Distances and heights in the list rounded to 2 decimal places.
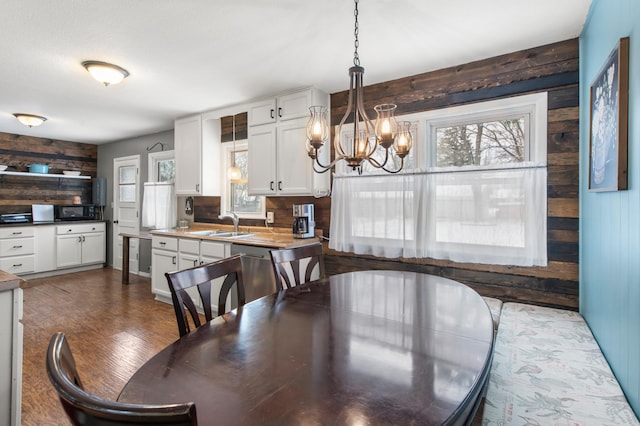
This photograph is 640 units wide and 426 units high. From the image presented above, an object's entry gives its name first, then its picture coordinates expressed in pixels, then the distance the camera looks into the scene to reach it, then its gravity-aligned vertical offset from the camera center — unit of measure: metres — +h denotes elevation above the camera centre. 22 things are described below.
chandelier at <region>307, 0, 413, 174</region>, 1.60 +0.40
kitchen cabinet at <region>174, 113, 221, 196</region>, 4.20 +0.72
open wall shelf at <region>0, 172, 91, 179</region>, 5.16 +0.57
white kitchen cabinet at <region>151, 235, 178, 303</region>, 3.90 -0.61
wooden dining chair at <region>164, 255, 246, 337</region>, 1.38 -0.33
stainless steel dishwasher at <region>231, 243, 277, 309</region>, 3.12 -0.58
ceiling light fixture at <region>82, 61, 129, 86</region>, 2.70 +1.14
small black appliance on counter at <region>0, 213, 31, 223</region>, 5.06 -0.13
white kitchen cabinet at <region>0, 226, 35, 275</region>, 4.97 -0.61
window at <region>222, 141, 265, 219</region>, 4.18 +0.27
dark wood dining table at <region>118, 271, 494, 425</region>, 0.76 -0.45
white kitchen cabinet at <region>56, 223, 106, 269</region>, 5.57 -0.61
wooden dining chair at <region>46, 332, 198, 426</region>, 0.48 -0.30
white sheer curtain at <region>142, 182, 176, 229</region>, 4.92 +0.06
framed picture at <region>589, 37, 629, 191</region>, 1.36 +0.41
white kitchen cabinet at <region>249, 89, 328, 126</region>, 3.23 +1.06
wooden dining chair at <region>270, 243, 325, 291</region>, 1.99 -0.30
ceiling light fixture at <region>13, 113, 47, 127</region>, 4.19 +1.16
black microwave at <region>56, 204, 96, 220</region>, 5.77 -0.04
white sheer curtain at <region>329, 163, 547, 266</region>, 2.34 -0.03
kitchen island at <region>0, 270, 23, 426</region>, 1.53 -0.66
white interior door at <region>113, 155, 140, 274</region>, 5.66 +0.10
